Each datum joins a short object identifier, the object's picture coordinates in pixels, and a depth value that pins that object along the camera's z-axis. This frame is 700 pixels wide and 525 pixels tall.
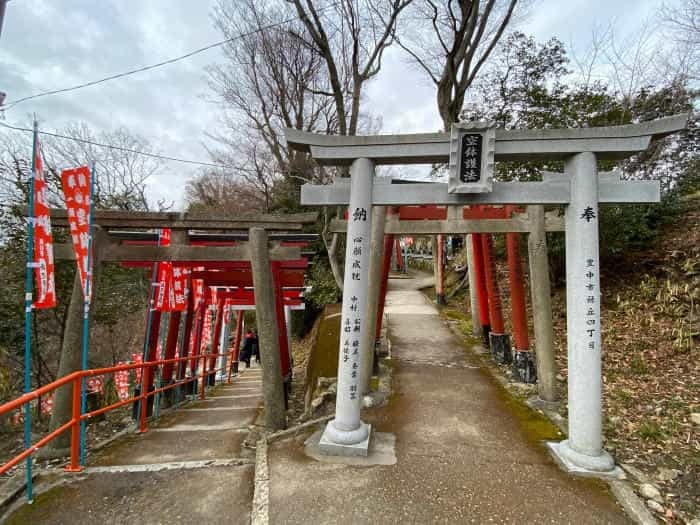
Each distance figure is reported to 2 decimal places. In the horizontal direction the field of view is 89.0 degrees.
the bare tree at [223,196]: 16.53
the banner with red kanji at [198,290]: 8.83
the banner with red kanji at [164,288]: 6.91
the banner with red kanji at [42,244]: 3.76
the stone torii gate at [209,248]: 4.99
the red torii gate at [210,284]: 5.95
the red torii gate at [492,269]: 6.45
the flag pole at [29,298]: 3.16
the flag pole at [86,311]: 3.89
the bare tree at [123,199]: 12.06
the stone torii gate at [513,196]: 3.71
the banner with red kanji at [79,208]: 4.35
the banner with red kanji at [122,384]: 8.30
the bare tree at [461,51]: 8.88
